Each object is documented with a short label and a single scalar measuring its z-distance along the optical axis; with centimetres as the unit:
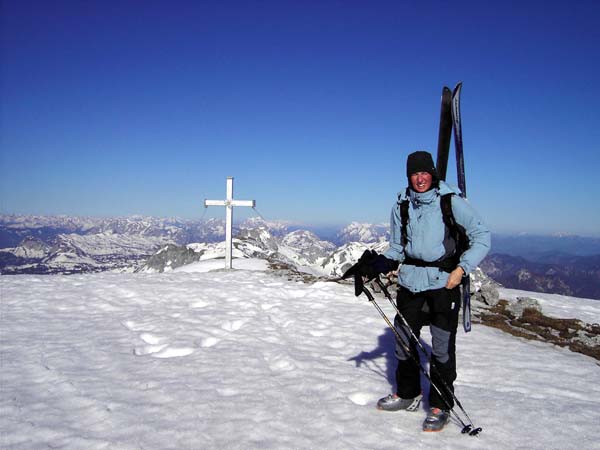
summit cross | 2123
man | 478
